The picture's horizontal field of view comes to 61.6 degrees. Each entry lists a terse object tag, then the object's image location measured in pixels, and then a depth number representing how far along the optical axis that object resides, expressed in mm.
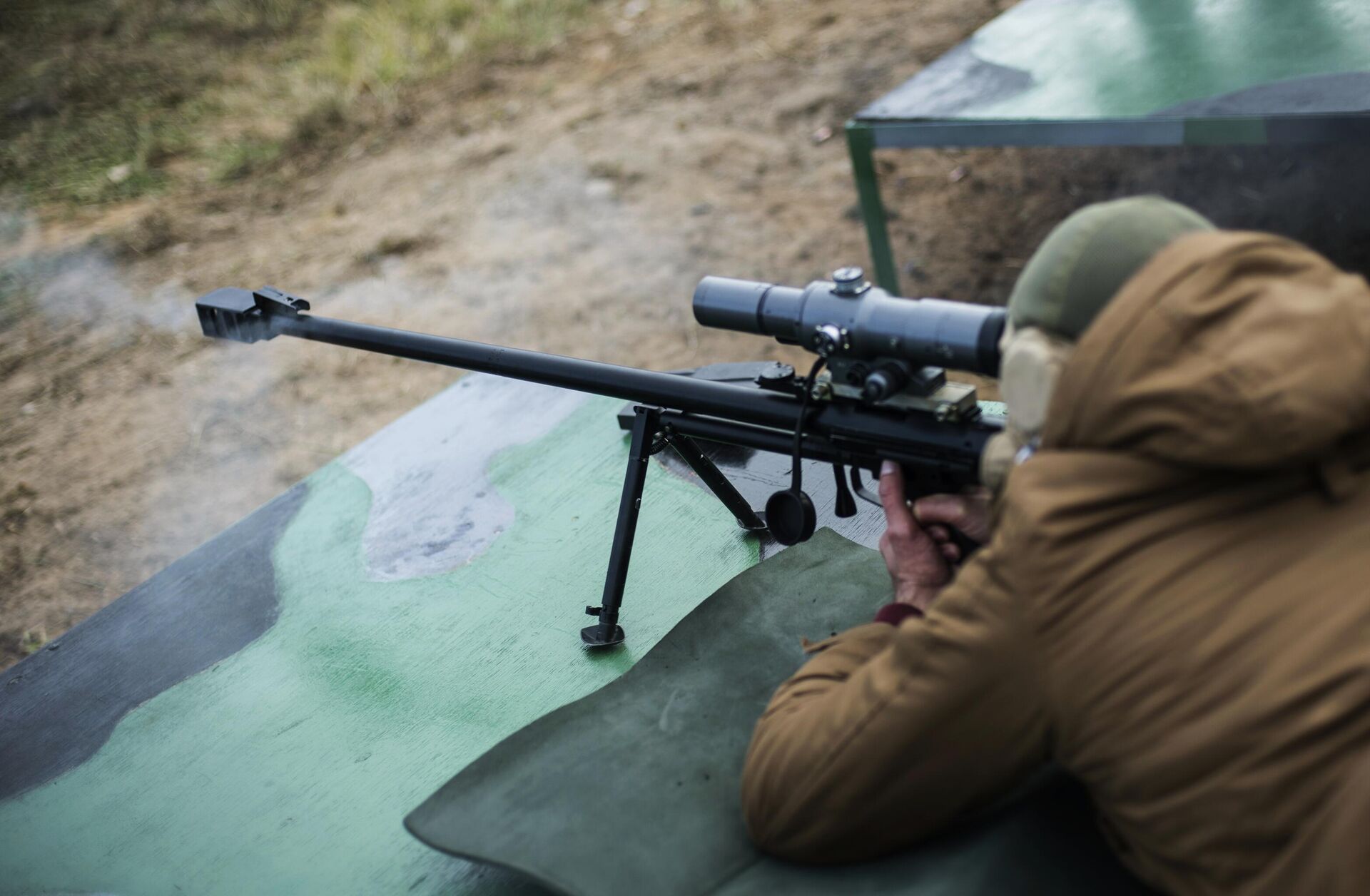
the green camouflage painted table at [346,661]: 1895
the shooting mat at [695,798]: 1355
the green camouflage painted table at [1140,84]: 3189
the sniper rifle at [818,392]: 1562
